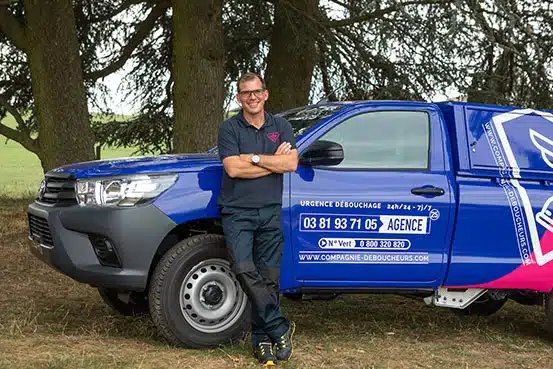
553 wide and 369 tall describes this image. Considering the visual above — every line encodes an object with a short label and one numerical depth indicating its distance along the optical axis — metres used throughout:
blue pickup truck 6.25
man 6.01
